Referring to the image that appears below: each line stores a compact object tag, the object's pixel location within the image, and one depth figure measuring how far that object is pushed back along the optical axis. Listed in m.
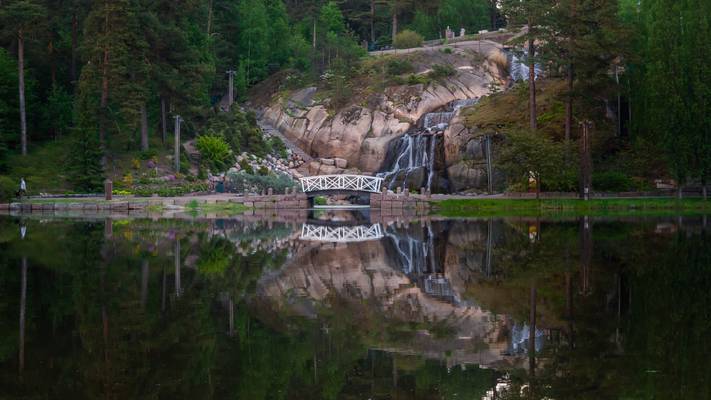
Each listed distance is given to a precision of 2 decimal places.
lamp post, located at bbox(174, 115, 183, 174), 63.69
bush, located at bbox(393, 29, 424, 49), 87.62
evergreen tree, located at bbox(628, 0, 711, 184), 49.75
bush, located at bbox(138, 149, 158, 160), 63.67
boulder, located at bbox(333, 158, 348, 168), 73.69
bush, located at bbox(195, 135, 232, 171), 68.19
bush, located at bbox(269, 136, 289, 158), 75.50
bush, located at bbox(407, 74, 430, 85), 75.94
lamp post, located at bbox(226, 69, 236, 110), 79.30
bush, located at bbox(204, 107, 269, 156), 72.50
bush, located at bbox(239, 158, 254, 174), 68.69
